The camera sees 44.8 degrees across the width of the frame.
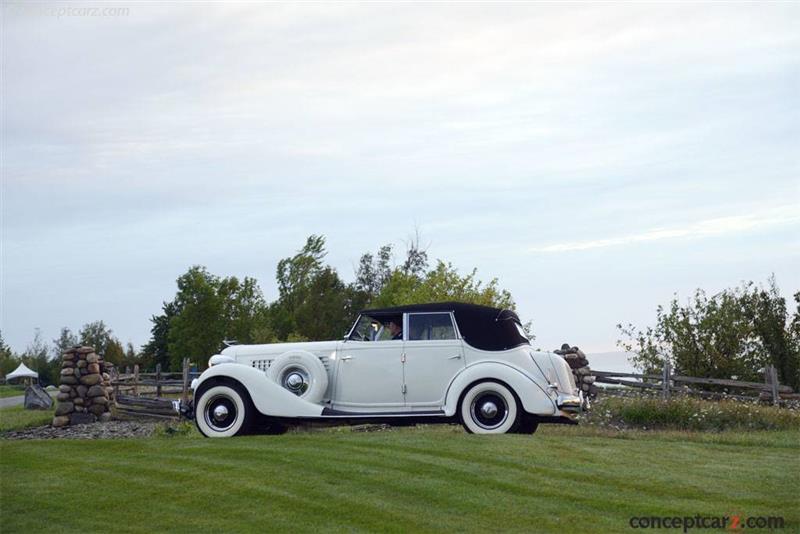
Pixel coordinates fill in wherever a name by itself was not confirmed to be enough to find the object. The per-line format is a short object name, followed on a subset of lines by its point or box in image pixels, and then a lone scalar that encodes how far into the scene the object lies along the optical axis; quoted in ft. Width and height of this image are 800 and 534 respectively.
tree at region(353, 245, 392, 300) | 205.05
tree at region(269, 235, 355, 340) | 186.50
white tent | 241.35
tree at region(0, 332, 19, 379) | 316.23
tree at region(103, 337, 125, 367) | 276.41
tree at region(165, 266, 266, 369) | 207.51
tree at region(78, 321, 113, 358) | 310.86
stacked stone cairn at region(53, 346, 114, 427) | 86.07
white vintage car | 48.32
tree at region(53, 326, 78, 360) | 335.88
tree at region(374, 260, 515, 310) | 130.21
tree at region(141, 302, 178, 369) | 249.75
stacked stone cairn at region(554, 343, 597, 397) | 89.92
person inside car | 50.37
